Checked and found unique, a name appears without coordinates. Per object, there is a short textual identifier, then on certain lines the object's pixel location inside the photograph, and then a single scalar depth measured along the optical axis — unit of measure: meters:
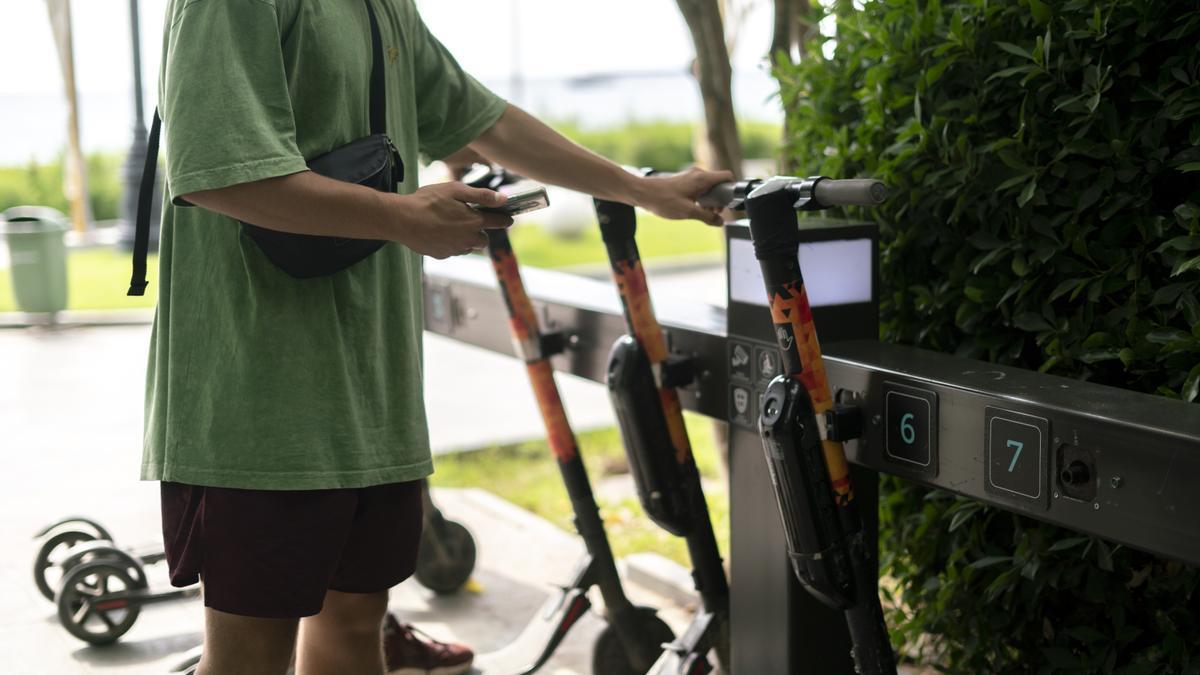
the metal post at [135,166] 11.85
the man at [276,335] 1.82
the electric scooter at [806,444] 2.13
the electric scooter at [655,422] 2.80
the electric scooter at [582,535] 3.19
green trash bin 9.94
